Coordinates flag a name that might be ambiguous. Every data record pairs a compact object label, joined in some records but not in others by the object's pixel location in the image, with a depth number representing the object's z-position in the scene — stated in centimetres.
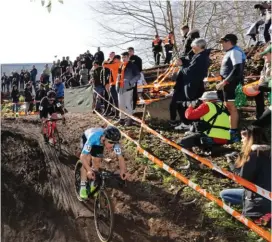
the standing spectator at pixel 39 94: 1665
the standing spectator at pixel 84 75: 1752
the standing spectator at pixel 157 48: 1883
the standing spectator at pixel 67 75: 1931
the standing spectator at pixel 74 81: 1834
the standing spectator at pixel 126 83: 1059
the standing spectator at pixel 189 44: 905
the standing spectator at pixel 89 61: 1752
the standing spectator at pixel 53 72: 2119
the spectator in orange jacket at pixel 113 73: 1128
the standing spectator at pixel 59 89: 1548
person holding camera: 688
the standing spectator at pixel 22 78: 2491
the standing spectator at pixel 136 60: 1211
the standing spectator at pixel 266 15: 1035
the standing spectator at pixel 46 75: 2111
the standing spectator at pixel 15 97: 2190
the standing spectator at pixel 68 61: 2092
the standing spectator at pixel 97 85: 1279
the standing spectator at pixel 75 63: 1996
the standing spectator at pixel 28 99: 1911
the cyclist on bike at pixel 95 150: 649
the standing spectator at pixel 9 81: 2608
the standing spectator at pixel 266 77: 645
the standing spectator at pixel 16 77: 2507
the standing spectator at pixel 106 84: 1201
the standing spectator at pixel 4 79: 2669
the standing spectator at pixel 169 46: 1800
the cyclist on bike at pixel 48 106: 1178
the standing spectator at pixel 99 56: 1639
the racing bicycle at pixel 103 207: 638
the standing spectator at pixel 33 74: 2411
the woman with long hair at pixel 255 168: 495
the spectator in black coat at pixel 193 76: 792
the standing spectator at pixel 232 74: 716
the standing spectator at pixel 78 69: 1856
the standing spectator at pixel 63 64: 2083
